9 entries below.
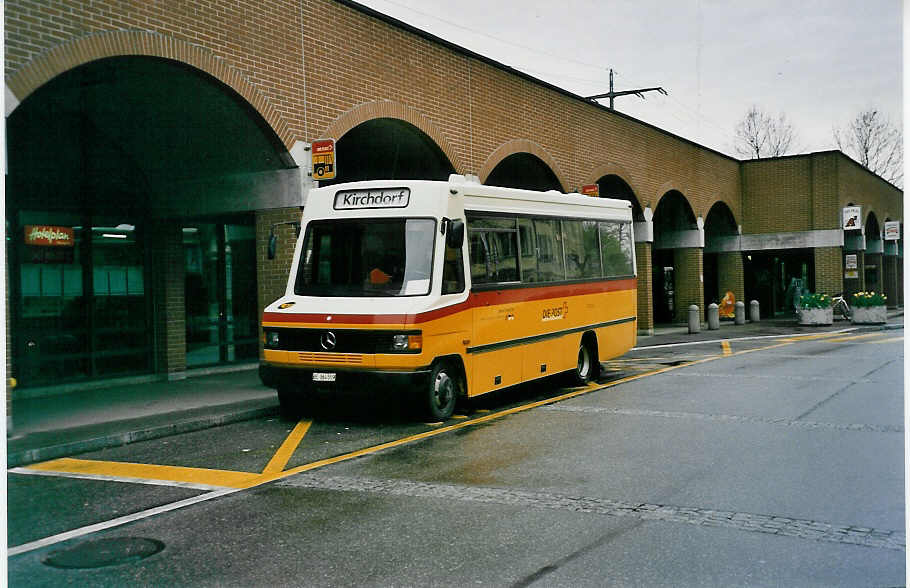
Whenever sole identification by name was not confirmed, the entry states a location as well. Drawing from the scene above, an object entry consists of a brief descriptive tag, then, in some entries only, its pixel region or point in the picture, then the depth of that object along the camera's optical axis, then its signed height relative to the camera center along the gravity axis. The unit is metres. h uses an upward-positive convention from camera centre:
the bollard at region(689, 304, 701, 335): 28.58 -1.33
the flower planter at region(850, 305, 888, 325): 30.89 -1.42
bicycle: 34.25 -1.17
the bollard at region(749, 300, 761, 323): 34.97 -1.35
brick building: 11.96 +2.60
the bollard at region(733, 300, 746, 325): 33.56 -1.30
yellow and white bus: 10.34 -0.08
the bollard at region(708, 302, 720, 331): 29.97 -1.33
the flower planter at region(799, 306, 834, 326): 31.36 -1.41
